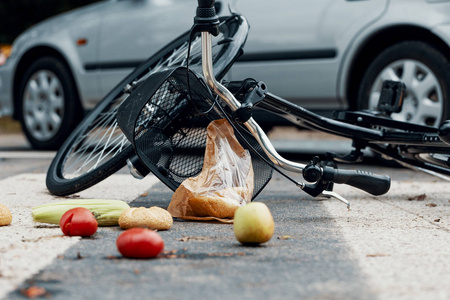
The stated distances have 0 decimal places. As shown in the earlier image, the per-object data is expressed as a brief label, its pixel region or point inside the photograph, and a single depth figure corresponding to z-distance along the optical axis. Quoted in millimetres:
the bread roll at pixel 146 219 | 2629
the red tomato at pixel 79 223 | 2479
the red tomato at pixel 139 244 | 2131
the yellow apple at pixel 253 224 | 2334
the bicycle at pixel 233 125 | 2898
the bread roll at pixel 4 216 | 2715
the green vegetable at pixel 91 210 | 2744
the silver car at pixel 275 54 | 4852
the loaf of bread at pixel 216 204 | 2863
